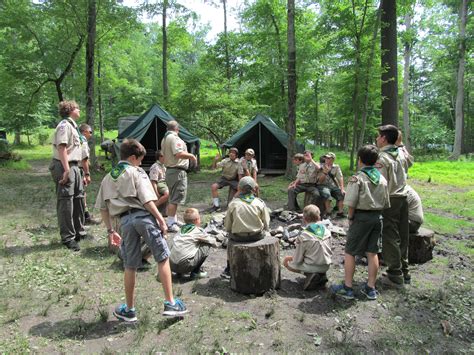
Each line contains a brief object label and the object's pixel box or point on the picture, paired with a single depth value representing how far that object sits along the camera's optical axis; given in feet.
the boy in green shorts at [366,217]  12.63
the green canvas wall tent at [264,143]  45.55
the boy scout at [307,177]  24.34
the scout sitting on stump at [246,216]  13.30
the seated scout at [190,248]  13.97
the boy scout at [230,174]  26.45
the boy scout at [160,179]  20.52
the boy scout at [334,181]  24.20
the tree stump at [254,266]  12.87
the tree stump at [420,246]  16.37
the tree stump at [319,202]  23.99
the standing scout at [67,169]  16.12
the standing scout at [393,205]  13.79
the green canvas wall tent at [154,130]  43.88
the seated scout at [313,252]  13.38
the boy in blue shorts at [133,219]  10.27
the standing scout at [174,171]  19.93
